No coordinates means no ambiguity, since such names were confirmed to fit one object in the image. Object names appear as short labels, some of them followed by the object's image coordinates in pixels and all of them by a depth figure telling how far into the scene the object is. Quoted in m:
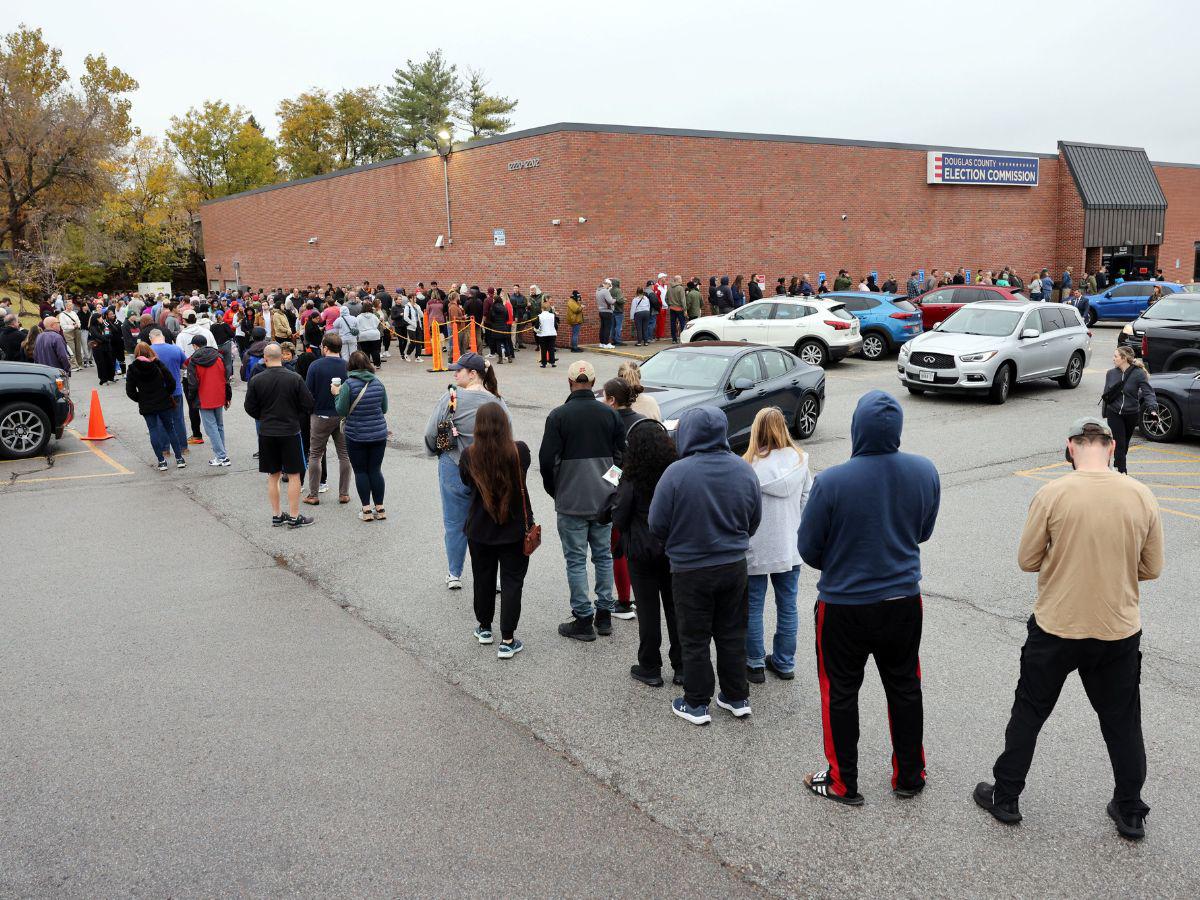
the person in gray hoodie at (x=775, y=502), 5.43
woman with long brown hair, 5.79
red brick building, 26.14
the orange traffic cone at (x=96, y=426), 14.93
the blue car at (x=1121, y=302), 31.28
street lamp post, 27.03
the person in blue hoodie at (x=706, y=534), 4.89
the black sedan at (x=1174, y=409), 12.63
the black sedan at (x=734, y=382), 11.76
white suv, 21.27
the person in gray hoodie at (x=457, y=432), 7.17
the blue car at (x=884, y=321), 23.25
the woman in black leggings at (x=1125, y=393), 10.15
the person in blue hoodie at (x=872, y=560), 4.16
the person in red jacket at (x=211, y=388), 12.17
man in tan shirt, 3.92
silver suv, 16.41
